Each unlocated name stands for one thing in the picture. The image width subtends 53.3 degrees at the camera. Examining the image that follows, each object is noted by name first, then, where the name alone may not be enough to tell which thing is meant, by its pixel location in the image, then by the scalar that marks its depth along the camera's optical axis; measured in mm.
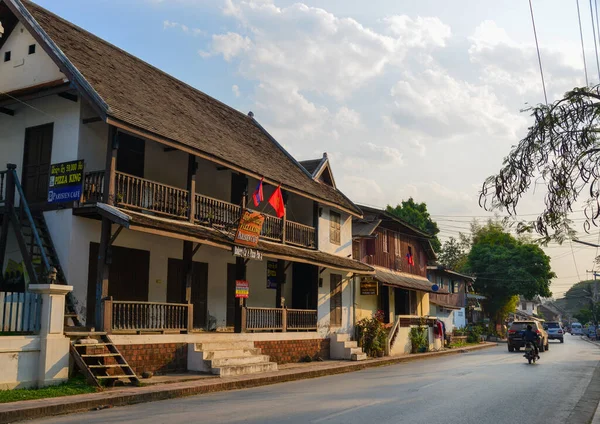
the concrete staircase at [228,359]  16203
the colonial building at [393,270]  29516
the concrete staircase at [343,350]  24172
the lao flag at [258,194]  19547
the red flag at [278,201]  20672
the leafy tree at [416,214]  63312
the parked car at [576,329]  95819
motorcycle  23125
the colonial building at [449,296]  46219
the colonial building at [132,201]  14914
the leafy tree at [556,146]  9953
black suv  32281
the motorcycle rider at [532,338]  23384
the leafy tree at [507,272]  54688
